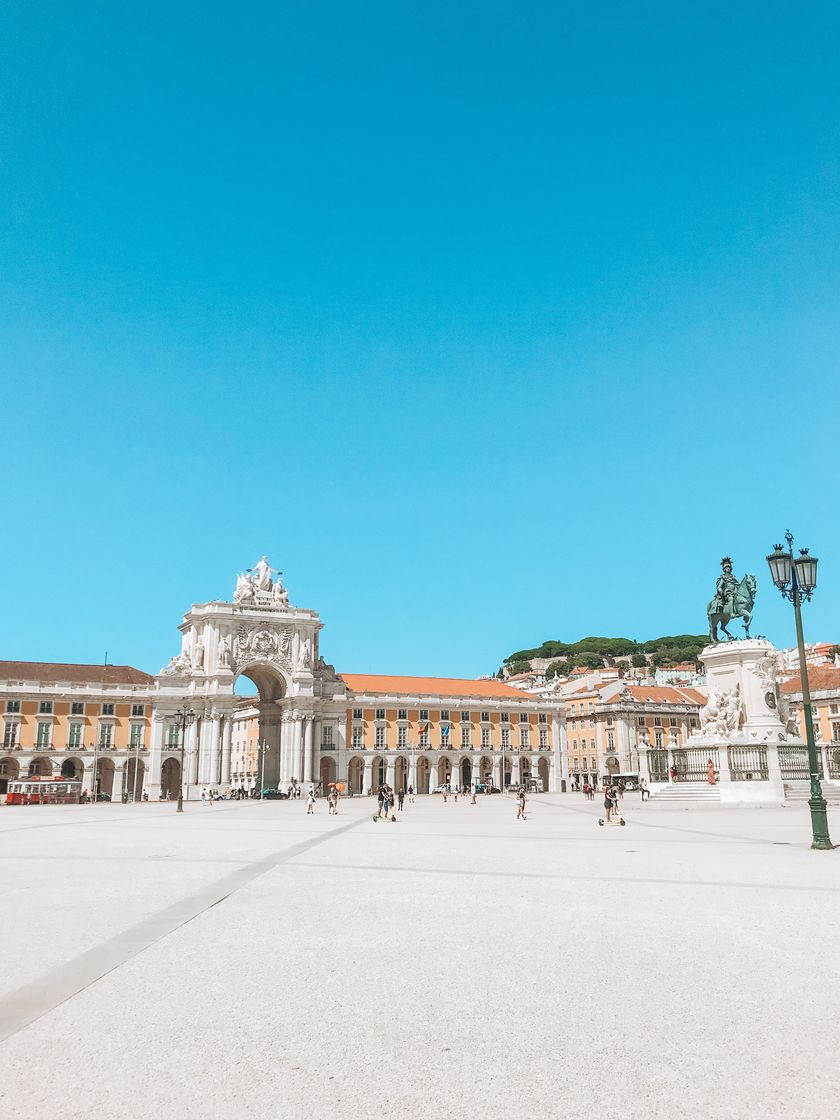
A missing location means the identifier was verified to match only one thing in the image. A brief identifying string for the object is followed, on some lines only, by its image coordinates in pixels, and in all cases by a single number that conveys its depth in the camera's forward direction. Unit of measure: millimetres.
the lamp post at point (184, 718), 57938
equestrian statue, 45062
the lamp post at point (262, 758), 89938
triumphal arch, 85188
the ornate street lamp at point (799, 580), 20328
